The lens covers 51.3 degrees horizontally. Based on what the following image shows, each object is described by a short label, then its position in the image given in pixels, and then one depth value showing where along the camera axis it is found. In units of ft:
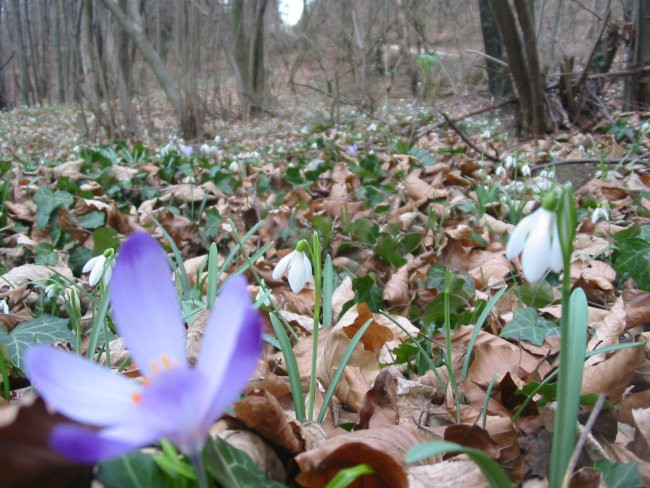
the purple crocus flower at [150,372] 0.37
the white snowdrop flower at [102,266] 1.04
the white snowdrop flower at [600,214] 1.80
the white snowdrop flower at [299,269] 1.00
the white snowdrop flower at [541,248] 0.67
